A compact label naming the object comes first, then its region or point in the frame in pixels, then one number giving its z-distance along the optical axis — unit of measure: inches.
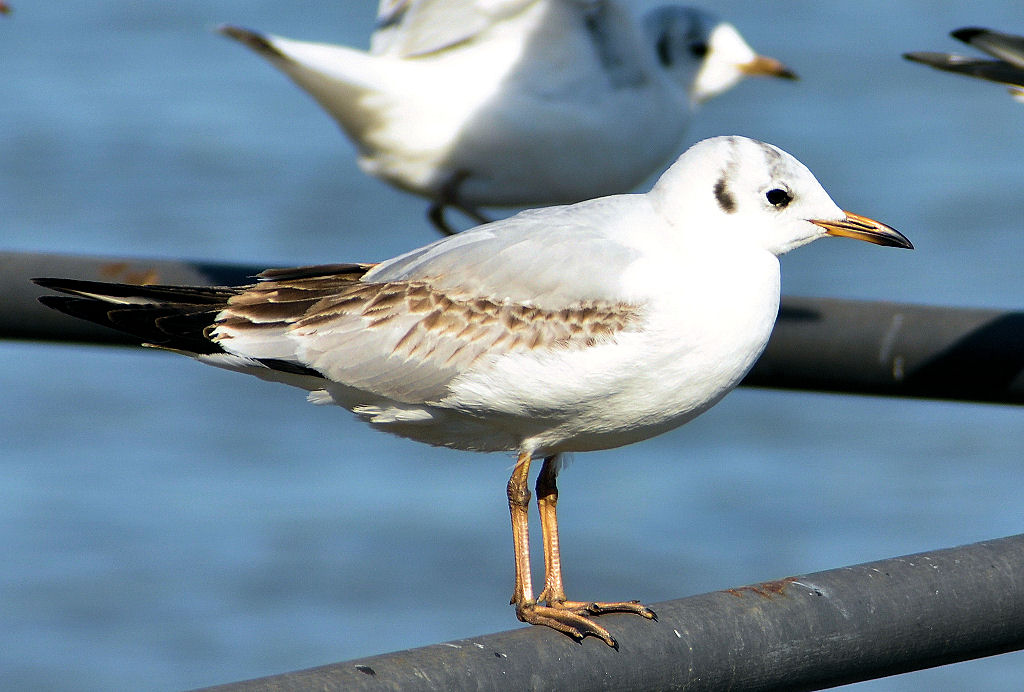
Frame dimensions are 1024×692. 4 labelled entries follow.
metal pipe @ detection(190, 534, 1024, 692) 142.3
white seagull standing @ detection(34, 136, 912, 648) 173.6
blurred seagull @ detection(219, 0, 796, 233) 406.6
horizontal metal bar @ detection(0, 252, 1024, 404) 231.5
